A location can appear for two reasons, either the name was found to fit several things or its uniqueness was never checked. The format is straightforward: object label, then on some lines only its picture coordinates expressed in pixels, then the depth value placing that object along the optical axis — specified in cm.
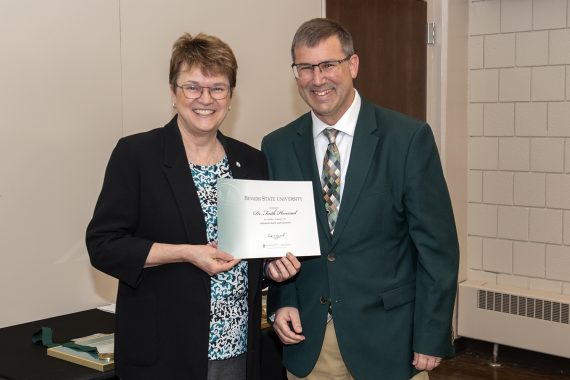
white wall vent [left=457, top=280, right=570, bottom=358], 451
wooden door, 418
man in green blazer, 206
